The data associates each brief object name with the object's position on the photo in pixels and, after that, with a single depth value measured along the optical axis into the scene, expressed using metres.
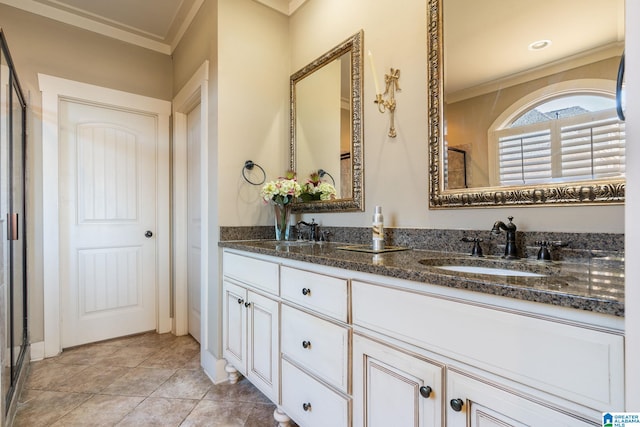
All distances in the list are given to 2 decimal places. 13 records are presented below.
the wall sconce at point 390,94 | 1.61
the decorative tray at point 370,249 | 1.40
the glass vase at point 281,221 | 2.12
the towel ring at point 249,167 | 2.14
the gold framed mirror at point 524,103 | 1.04
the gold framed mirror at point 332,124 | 1.84
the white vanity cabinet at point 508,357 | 0.62
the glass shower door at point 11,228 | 1.52
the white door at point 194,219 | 2.64
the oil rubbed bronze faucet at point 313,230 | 2.05
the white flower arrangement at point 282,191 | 2.02
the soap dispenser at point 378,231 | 1.50
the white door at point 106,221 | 2.51
